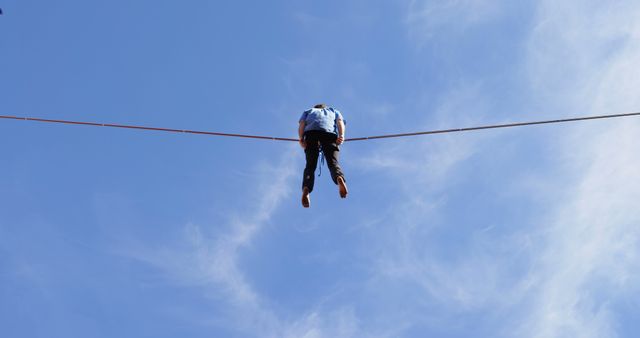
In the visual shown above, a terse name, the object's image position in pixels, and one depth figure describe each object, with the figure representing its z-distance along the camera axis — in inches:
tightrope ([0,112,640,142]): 566.8
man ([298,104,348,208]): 542.6
